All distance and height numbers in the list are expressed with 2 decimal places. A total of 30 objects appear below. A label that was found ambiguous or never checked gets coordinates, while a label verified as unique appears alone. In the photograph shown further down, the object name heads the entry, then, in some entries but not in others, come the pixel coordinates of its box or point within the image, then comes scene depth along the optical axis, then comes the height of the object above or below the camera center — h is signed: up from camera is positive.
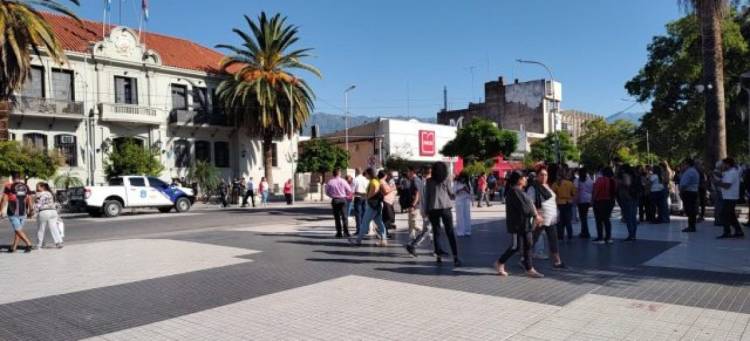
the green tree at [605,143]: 65.88 +3.61
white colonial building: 32.19 +4.84
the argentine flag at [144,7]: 37.47 +11.58
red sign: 53.38 +3.29
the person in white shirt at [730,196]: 11.47 -0.51
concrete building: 73.50 +9.15
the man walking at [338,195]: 13.28 -0.34
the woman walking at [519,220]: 8.09 -0.63
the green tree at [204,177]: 36.16 +0.42
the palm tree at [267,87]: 38.09 +6.35
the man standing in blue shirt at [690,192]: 12.88 -0.47
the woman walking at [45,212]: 12.06 -0.50
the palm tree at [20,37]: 23.94 +6.41
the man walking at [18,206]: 11.81 -0.35
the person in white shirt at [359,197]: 13.58 -0.40
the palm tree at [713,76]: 15.98 +2.66
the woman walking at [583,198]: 12.54 -0.53
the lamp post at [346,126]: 48.38 +4.64
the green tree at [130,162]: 31.59 +1.30
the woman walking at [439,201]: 9.17 -0.38
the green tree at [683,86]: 27.11 +4.46
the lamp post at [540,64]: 33.24 +6.64
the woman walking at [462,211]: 13.53 -0.80
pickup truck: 23.84 -0.44
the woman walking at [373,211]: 11.93 -0.66
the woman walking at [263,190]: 31.66 -0.45
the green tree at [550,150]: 52.00 +2.33
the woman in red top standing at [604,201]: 11.52 -0.55
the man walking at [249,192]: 29.94 -0.48
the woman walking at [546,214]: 8.66 -0.58
